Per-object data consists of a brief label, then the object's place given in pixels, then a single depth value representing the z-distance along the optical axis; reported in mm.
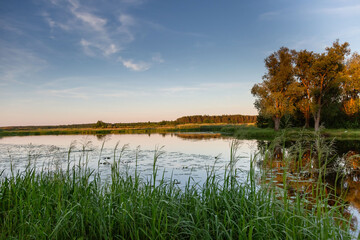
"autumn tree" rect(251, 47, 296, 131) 31516
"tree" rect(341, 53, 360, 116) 32528
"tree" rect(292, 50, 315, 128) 31308
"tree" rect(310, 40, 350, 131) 29656
